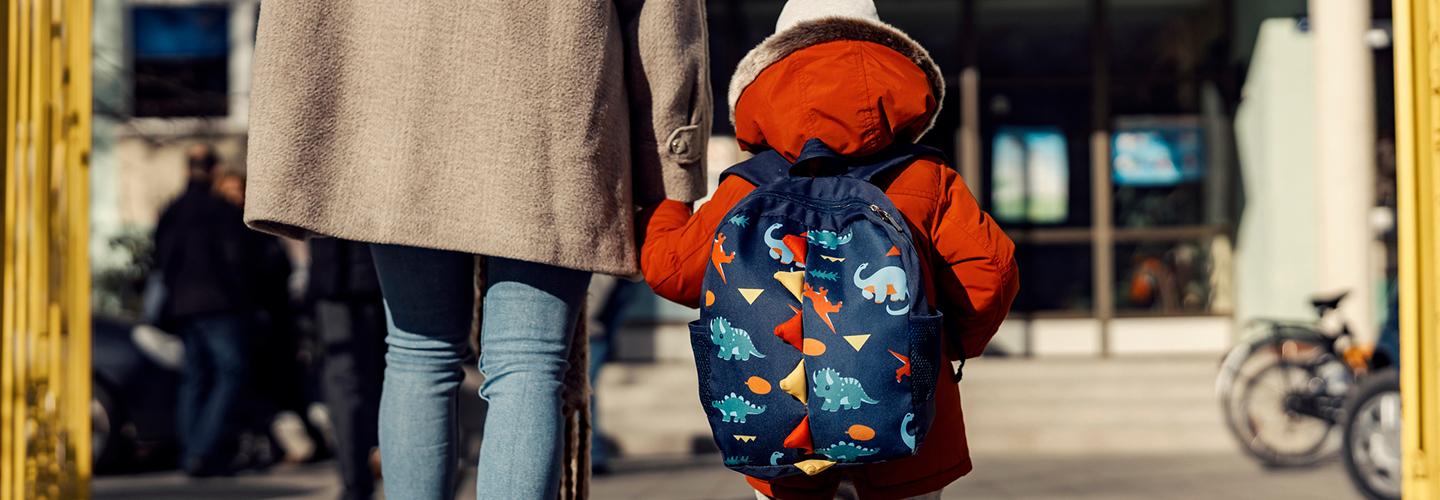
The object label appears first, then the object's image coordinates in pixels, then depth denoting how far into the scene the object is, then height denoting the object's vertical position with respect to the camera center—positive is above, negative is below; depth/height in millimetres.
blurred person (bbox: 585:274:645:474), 7840 -202
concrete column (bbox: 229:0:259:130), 13617 +1839
